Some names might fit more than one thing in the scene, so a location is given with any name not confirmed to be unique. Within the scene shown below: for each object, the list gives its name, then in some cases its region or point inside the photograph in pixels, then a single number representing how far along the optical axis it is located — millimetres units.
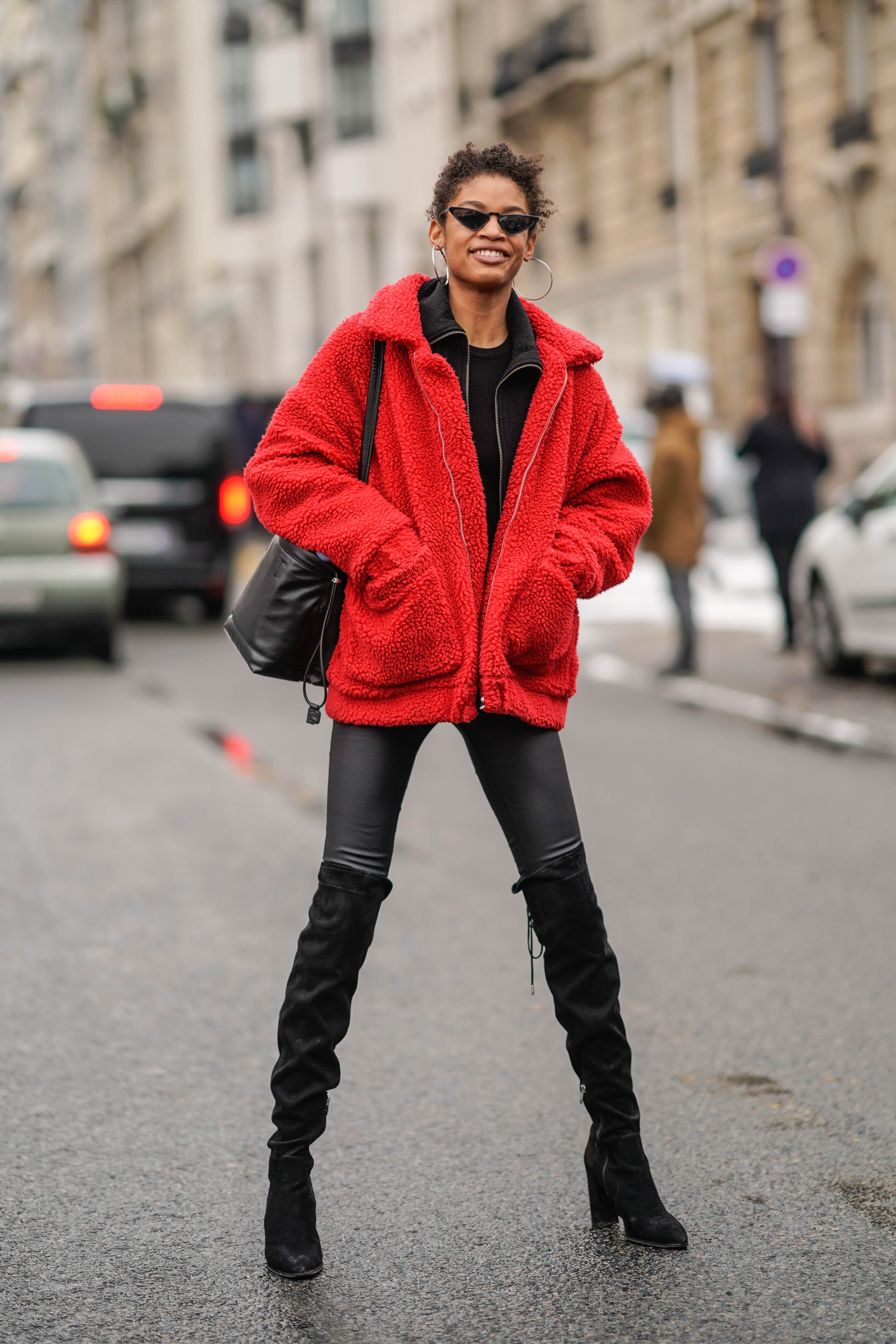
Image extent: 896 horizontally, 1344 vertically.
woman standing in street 3670
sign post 18766
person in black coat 14992
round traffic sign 19062
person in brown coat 13609
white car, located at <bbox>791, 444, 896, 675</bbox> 12516
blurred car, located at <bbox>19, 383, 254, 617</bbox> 18250
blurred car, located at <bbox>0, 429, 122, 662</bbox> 15078
